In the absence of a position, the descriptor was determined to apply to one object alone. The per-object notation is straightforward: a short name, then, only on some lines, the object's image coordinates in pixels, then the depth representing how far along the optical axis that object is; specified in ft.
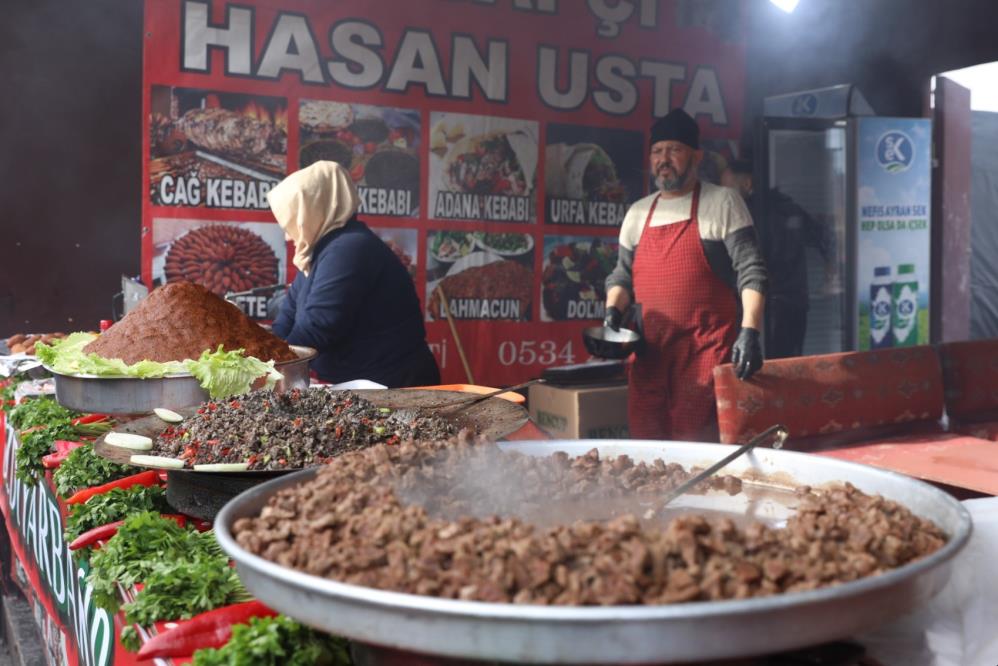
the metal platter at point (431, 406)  5.54
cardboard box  16.71
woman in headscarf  11.35
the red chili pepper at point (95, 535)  5.04
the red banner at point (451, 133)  16.01
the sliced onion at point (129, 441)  5.58
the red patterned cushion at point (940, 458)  10.67
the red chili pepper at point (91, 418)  8.19
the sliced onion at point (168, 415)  6.46
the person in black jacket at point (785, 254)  20.17
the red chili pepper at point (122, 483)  5.62
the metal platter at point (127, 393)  7.16
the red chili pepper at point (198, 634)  3.63
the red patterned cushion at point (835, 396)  11.79
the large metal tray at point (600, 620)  2.30
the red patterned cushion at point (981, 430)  14.05
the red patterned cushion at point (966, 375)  14.35
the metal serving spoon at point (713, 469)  3.72
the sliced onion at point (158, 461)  4.92
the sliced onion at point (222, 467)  4.76
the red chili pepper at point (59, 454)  6.85
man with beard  15.10
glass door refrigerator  20.17
